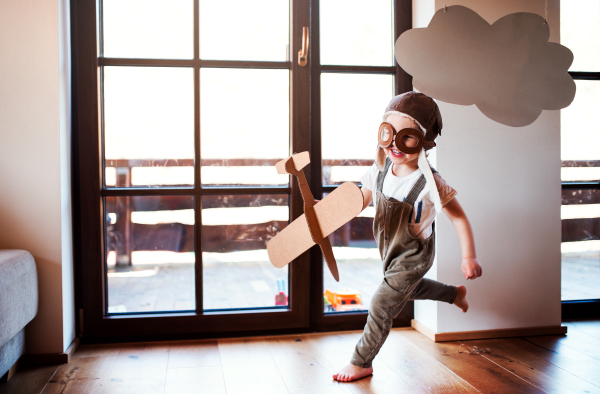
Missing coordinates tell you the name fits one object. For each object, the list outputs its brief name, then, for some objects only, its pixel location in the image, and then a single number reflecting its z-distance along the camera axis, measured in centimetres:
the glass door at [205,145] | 167
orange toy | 186
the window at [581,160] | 200
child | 130
